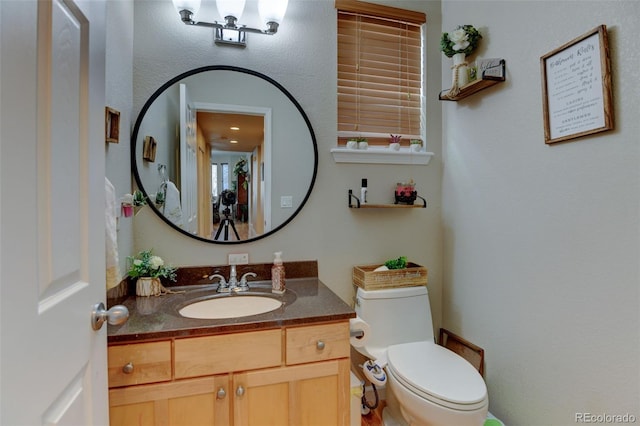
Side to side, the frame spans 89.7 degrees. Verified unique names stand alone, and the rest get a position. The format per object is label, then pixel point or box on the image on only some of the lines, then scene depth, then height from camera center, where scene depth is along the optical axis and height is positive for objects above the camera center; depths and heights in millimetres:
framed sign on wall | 1152 +491
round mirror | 1604 +338
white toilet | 1269 -697
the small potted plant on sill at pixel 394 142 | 1926 +452
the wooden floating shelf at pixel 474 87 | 1557 +666
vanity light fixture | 1544 +994
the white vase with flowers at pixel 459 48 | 1700 +913
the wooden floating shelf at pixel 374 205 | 1809 +67
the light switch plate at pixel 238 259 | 1695 -213
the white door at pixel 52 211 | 486 +18
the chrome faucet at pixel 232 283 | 1558 -319
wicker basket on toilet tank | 1749 -337
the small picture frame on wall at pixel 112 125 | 1225 +369
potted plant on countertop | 1440 -244
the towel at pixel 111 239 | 1107 -67
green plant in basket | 1839 -268
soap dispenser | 1535 -282
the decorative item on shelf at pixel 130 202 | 1370 +76
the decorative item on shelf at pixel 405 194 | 1886 +132
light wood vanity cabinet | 1068 -578
